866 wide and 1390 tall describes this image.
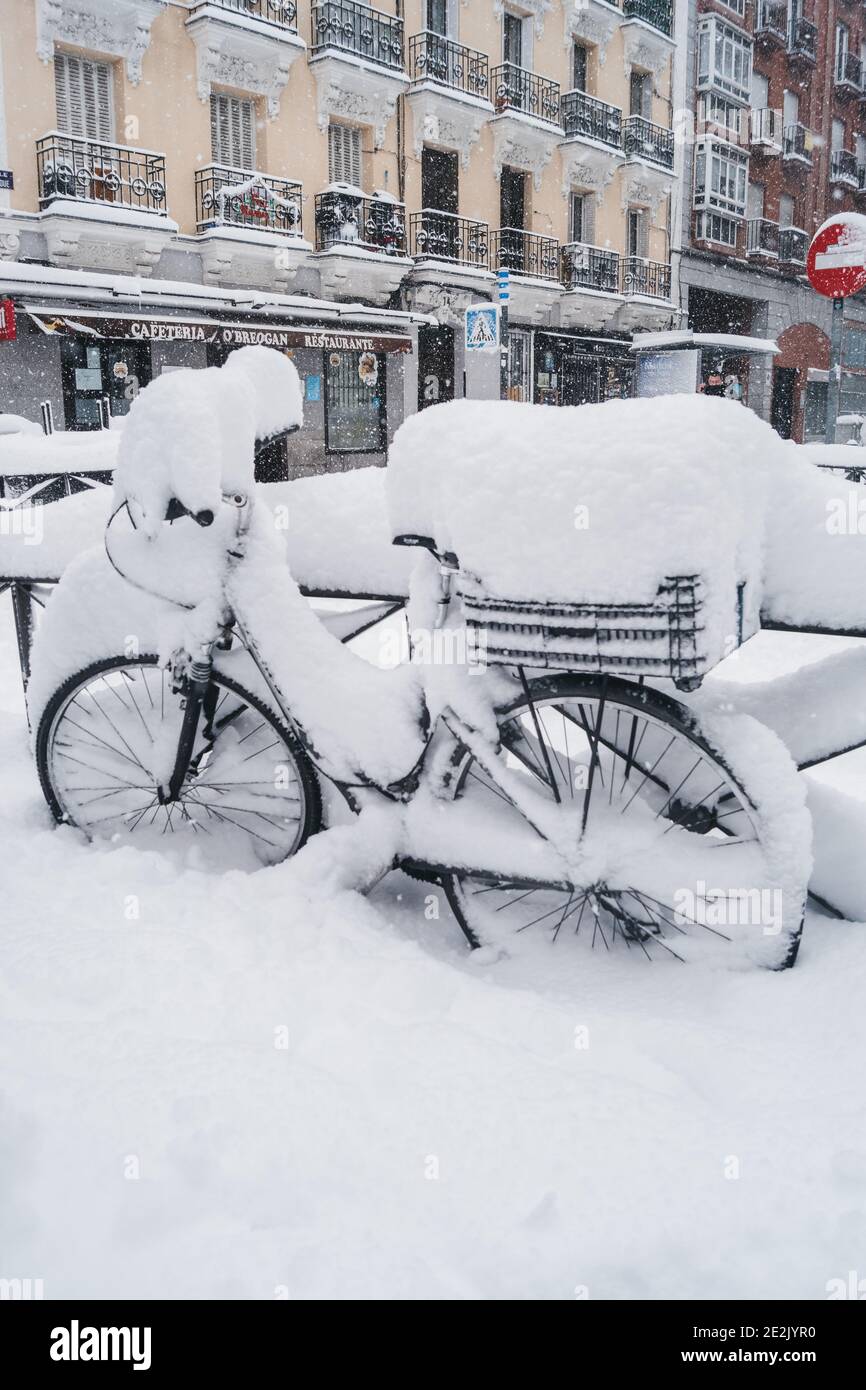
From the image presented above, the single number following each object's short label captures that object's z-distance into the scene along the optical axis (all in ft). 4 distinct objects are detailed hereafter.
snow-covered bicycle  7.38
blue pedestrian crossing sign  35.53
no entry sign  21.35
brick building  88.33
